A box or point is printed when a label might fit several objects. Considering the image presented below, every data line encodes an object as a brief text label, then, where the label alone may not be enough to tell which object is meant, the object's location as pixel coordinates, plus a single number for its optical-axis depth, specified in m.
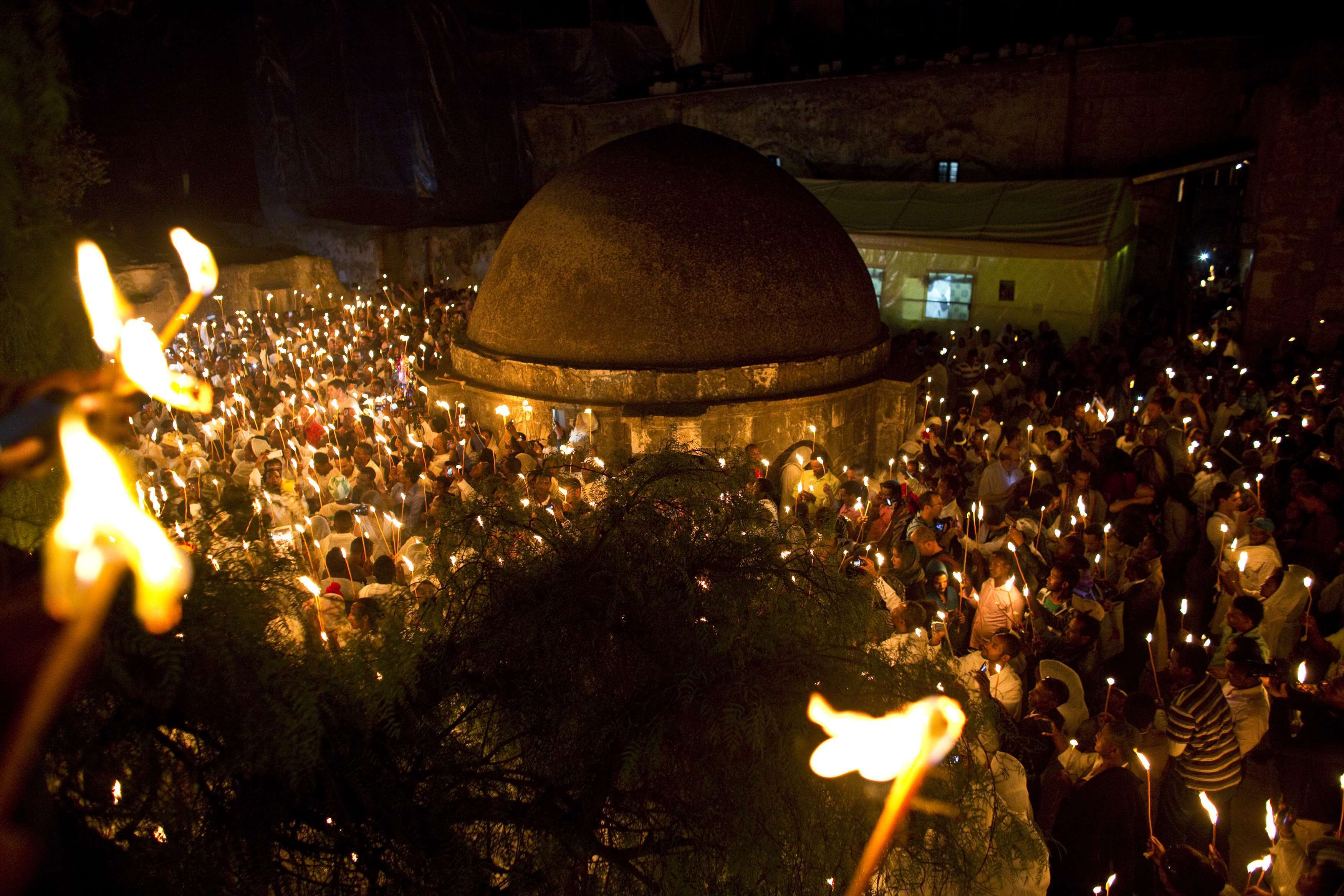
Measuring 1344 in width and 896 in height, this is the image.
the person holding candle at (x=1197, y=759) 4.34
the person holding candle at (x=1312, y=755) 4.10
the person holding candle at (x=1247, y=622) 5.04
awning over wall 15.32
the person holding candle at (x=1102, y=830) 4.00
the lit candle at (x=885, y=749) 2.48
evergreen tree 2.15
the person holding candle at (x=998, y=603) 5.68
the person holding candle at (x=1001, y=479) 8.03
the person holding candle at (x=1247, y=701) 4.46
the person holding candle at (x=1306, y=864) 3.28
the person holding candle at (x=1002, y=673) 4.93
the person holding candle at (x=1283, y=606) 5.73
